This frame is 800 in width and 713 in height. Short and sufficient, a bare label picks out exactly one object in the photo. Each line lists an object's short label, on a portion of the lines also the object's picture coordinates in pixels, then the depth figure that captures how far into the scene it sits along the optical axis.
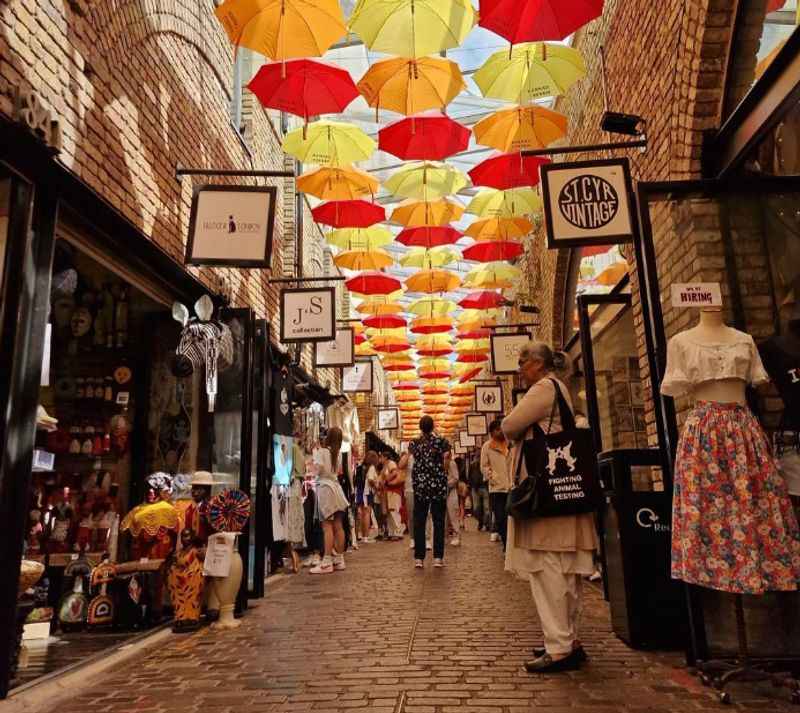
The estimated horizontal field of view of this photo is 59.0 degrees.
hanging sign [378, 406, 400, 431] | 24.66
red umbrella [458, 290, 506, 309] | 15.53
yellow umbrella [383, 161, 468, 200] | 11.09
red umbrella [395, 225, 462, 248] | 12.25
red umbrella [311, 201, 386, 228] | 10.29
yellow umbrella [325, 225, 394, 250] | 12.65
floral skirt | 3.19
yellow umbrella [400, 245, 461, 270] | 15.05
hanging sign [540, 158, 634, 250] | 5.25
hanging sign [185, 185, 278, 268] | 5.79
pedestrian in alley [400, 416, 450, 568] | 8.23
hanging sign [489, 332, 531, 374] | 12.76
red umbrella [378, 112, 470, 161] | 8.78
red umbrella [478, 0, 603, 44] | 6.05
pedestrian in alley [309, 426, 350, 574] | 8.27
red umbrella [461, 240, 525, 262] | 12.48
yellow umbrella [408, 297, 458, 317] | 18.39
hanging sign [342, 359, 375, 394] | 16.34
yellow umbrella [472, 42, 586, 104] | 7.85
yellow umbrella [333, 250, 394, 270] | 12.84
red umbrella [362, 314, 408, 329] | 17.58
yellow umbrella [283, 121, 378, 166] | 9.01
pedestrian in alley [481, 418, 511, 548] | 9.42
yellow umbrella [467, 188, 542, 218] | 11.54
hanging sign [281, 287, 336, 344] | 8.97
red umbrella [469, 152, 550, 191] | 9.64
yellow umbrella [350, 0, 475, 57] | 6.96
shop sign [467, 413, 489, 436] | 21.38
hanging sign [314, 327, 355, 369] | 12.67
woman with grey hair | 3.65
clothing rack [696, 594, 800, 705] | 3.11
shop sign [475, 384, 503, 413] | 17.89
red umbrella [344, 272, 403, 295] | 14.23
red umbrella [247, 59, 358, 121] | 7.28
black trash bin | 4.10
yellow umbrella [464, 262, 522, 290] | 14.78
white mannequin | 3.43
